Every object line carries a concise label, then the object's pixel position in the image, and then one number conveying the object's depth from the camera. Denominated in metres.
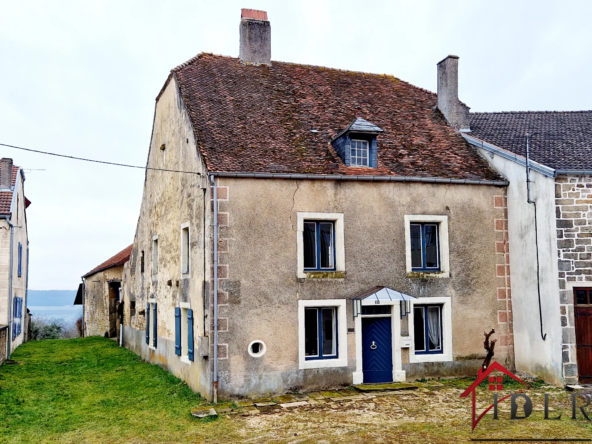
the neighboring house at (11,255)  20.08
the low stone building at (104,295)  27.89
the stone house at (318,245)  13.20
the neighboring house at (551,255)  13.33
